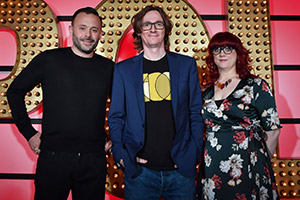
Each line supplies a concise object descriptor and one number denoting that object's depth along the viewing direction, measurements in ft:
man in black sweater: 6.01
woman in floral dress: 5.80
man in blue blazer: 5.63
